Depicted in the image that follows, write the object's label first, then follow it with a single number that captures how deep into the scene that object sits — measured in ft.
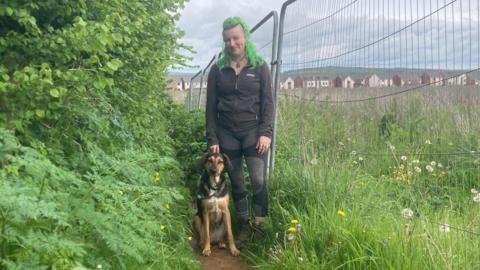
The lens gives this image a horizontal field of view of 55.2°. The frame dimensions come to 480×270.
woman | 14.46
